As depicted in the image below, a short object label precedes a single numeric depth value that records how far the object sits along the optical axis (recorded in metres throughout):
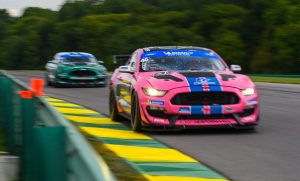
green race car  47.32
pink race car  18.66
